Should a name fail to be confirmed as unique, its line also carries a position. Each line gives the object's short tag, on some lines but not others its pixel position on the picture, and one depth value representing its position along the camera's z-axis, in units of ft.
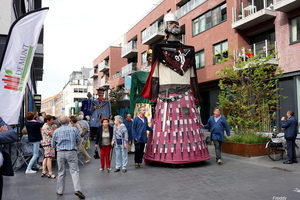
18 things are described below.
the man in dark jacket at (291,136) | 29.68
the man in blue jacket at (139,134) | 28.96
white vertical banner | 17.98
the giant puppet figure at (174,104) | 27.96
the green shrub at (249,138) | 34.55
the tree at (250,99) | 37.40
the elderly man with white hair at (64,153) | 19.20
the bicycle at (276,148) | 31.60
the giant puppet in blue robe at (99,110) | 54.49
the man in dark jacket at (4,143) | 12.38
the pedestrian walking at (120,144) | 27.91
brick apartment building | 56.24
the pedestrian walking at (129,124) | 37.83
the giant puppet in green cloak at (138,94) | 40.19
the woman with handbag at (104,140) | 28.29
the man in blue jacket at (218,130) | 30.25
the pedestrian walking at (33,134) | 27.35
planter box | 33.19
